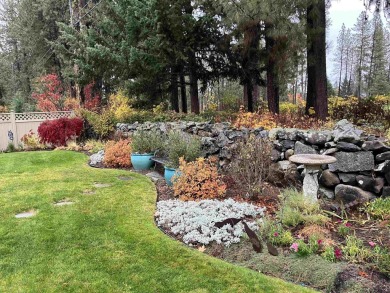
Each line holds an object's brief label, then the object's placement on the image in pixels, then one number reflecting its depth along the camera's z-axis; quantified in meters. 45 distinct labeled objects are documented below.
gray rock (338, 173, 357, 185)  4.16
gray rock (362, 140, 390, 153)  4.05
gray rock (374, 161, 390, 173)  3.97
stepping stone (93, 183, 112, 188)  5.55
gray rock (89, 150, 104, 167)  7.77
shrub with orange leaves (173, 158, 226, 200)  4.56
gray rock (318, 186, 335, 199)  4.25
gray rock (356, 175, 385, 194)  4.00
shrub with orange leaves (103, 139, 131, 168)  7.32
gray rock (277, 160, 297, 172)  4.75
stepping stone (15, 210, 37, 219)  4.07
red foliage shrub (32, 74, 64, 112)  17.00
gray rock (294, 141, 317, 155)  4.66
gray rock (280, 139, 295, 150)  4.89
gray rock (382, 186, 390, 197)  3.94
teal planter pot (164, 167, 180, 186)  5.31
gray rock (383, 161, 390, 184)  3.93
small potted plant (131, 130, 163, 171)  6.82
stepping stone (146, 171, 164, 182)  6.04
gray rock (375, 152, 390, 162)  3.99
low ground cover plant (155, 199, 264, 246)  3.32
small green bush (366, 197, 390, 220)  3.62
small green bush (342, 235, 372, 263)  2.73
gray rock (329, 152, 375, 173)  4.10
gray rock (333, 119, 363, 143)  4.23
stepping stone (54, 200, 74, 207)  4.55
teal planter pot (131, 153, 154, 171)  6.80
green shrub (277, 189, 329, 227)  3.39
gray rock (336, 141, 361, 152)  4.17
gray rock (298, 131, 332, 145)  4.54
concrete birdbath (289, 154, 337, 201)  3.83
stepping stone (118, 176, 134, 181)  6.03
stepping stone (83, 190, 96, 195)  5.12
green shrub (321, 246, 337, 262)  2.73
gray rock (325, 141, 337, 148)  4.39
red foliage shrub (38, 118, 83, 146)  10.75
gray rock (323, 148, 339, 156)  4.30
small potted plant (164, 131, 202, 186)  5.31
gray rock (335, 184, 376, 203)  3.97
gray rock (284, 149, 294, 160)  4.85
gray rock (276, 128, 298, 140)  4.88
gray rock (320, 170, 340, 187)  4.27
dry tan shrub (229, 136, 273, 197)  4.53
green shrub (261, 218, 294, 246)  3.09
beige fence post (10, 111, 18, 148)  11.39
